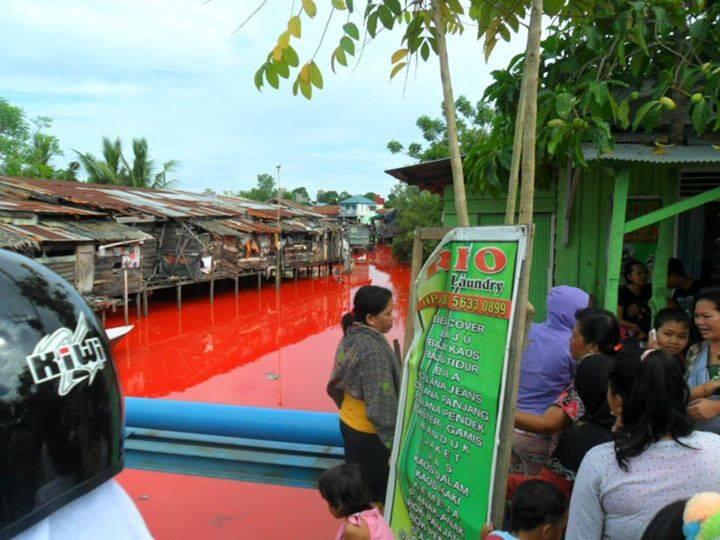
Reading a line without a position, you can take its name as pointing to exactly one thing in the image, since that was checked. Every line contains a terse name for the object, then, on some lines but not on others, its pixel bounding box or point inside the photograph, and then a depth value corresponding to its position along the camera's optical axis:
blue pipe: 3.12
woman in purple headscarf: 2.64
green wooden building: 5.35
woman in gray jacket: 2.67
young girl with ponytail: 1.64
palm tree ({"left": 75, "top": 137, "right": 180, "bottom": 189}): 29.92
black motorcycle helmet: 0.98
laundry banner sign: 1.96
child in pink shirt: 2.21
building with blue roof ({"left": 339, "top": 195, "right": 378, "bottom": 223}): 68.00
